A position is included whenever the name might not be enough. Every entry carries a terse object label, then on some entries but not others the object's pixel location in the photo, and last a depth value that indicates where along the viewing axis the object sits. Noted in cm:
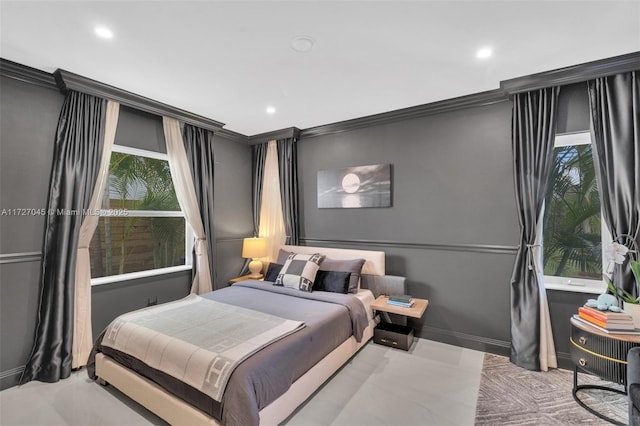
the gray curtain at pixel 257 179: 469
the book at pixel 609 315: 211
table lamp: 422
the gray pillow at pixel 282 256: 398
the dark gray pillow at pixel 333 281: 328
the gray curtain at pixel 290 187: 437
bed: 170
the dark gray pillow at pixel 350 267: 340
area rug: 204
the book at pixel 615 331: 208
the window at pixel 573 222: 274
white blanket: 176
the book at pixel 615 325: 209
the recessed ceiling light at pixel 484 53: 227
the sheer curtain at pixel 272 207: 454
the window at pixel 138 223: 318
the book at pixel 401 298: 312
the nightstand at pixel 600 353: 203
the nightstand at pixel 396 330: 302
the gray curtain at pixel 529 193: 272
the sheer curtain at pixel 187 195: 360
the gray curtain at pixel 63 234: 255
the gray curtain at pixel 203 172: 381
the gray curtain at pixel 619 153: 236
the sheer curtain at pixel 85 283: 273
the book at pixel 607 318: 210
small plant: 223
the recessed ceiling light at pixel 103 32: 201
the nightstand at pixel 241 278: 408
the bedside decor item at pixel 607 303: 221
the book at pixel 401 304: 306
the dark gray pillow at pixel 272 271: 375
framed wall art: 369
